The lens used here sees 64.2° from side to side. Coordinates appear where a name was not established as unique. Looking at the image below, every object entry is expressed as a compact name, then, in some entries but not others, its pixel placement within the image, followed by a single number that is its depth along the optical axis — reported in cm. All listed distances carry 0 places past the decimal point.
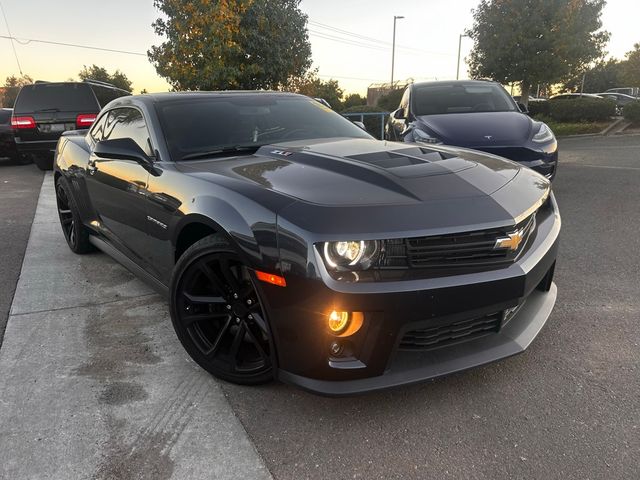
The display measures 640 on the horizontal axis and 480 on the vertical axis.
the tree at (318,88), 2834
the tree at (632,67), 3078
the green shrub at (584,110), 1781
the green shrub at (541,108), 2008
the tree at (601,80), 5656
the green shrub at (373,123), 1580
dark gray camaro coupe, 203
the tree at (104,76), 4611
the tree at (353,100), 4117
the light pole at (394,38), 3781
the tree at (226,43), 1398
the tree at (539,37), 1823
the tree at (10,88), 5391
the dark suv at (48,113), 1035
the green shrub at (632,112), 1656
